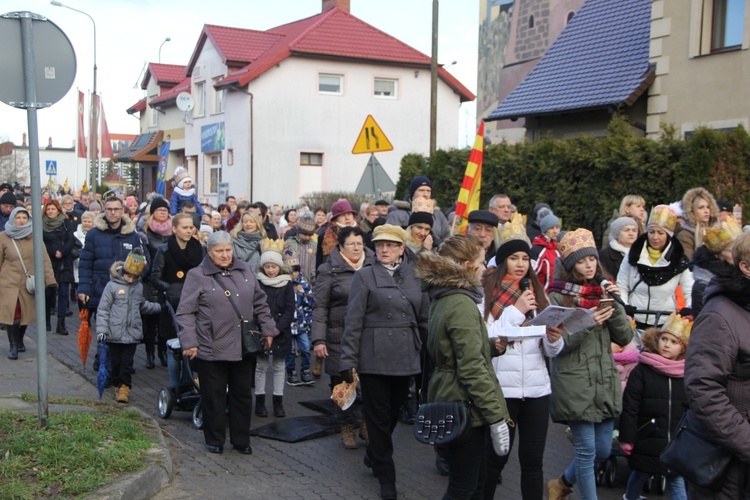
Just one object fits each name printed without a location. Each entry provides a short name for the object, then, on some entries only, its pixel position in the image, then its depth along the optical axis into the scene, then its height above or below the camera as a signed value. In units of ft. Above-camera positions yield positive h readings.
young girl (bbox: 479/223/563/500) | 17.61 -3.88
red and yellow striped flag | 34.24 -0.41
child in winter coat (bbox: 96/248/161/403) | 28.91 -5.03
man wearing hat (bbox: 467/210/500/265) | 25.82 -1.50
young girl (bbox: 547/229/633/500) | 18.11 -4.00
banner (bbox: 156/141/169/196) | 67.21 -0.03
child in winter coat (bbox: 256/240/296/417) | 28.04 -4.74
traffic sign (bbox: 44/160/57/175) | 117.72 +0.01
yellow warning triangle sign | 43.62 +1.70
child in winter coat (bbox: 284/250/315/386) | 32.63 -5.74
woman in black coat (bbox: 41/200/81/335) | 43.75 -4.21
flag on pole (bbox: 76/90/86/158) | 107.86 +4.25
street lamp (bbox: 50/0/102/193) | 107.44 +4.28
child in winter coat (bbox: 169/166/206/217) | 44.68 -1.20
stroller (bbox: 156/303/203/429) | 26.50 -6.97
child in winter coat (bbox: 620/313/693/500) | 18.72 -5.00
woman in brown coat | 36.06 -4.69
